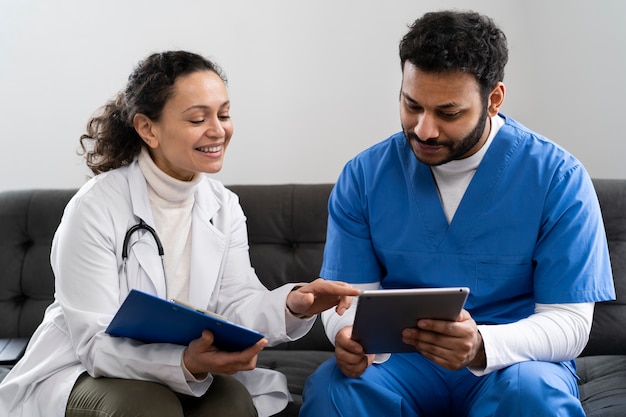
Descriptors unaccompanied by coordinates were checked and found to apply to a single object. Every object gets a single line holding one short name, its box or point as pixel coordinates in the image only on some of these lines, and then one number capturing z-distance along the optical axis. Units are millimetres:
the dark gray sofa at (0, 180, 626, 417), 2363
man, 1654
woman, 1634
